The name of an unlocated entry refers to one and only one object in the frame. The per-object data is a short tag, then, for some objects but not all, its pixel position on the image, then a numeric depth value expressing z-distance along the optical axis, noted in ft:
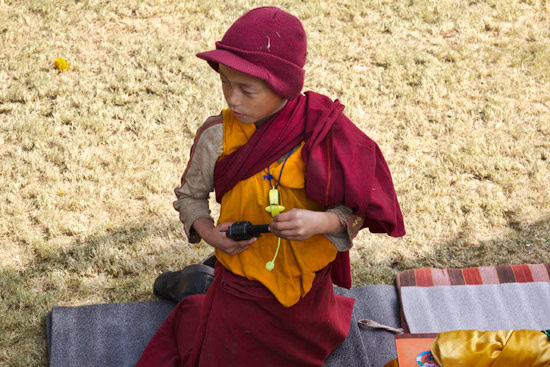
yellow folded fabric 13.84
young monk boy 13.41
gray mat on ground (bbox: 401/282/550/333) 20.04
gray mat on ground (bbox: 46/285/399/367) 18.88
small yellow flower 32.48
